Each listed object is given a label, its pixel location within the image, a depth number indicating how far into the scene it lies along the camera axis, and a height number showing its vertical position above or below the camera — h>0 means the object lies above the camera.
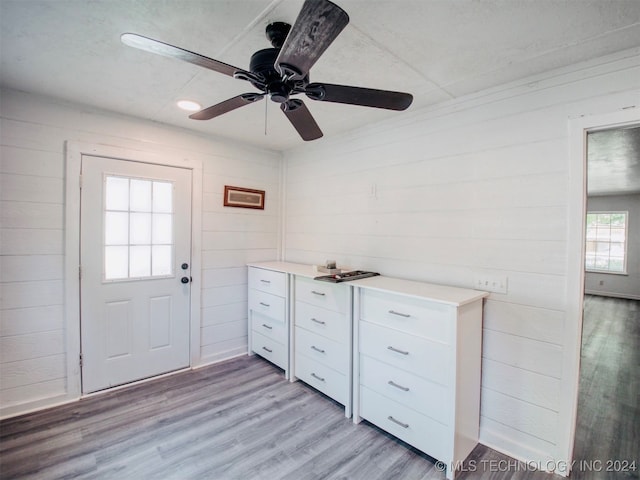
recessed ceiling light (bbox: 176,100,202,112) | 2.33 +1.00
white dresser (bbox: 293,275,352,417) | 2.30 -0.84
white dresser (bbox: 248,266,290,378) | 2.85 -0.81
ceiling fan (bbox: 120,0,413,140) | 0.96 +0.66
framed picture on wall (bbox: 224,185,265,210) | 3.24 +0.40
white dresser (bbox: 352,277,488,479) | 1.75 -0.80
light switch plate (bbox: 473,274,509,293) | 1.97 -0.30
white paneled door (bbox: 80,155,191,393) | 2.49 -0.34
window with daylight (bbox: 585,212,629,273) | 6.72 -0.05
